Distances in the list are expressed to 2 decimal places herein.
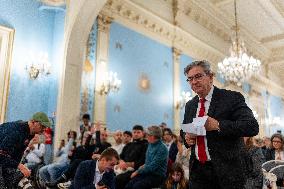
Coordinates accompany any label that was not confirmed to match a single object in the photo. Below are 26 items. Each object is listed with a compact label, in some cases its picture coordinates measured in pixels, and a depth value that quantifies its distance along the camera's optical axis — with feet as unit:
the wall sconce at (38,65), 22.99
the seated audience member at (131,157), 16.60
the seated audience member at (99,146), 18.47
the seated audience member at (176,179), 14.55
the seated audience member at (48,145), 22.74
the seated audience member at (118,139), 22.01
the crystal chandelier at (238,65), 29.01
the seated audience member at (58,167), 19.67
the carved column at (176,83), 33.81
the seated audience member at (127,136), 20.57
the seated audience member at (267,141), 21.80
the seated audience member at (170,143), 19.34
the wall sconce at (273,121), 57.13
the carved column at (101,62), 25.43
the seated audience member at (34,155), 21.21
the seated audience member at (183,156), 18.51
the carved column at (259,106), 52.01
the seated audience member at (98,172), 12.03
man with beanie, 10.06
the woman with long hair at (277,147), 16.56
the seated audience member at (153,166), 15.06
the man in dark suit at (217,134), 5.87
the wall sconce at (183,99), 34.42
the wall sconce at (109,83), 25.67
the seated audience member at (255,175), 11.09
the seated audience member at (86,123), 22.16
